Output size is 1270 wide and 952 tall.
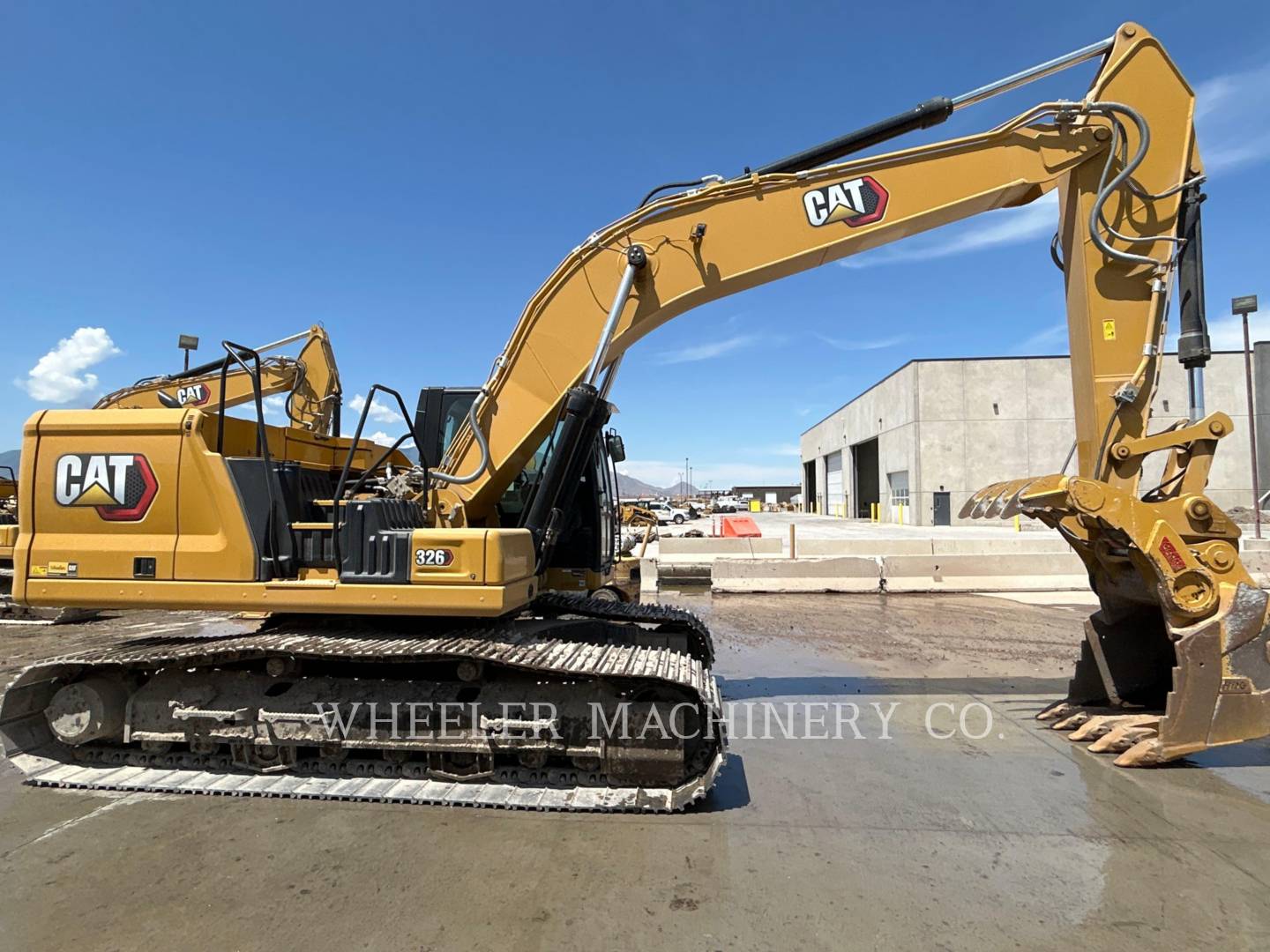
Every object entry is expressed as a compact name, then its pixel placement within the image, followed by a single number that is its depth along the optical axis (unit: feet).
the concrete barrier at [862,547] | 48.08
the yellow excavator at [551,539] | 14.03
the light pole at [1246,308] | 65.82
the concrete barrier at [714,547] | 51.31
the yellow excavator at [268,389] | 35.12
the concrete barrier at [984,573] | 42.57
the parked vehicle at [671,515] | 150.16
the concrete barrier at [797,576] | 43.09
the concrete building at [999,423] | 105.91
